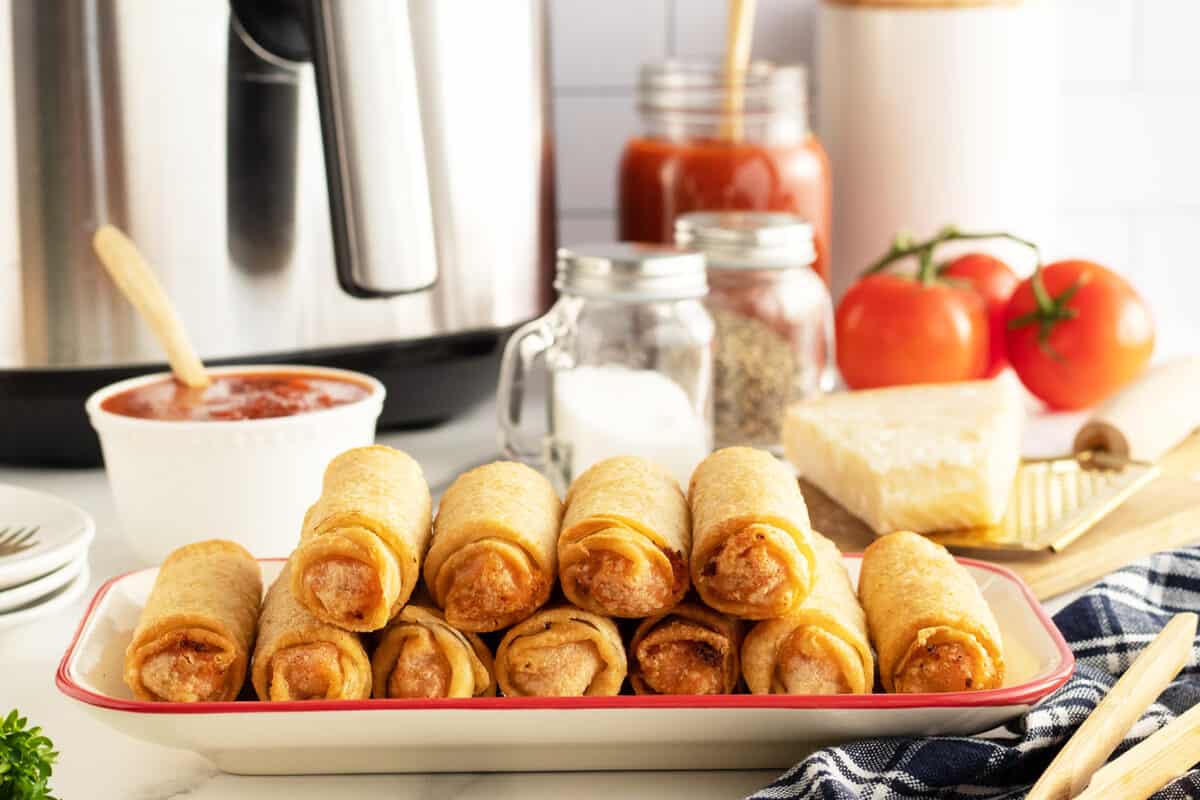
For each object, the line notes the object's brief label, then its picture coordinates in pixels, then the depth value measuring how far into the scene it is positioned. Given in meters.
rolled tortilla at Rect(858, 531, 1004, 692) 0.83
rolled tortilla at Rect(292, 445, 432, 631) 0.83
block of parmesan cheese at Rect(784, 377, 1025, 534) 1.01
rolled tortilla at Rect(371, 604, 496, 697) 0.83
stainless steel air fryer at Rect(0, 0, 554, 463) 1.00
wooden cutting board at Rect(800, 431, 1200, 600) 0.98
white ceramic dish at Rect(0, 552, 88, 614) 0.92
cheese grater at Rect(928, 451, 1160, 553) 1.00
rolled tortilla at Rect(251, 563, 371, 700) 0.83
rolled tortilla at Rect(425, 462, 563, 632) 0.83
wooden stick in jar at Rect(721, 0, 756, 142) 1.21
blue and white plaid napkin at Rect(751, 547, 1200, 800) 0.81
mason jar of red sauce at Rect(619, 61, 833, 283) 1.21
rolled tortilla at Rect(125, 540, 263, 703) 0.83
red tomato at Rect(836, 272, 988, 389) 1.19
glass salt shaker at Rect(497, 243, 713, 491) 1.06
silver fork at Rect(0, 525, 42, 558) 0.95
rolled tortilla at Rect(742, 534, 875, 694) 0.84
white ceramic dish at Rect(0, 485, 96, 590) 0.92
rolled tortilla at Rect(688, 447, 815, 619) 0.83
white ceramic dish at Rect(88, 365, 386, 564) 0.97
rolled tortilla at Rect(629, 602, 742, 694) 0.84
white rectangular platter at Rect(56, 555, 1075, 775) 0.82
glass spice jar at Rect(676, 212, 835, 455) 1.13
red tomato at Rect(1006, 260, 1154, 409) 1.20
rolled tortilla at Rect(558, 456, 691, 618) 0.83
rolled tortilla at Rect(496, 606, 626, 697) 0.83
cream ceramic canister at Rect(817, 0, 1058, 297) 1.26
